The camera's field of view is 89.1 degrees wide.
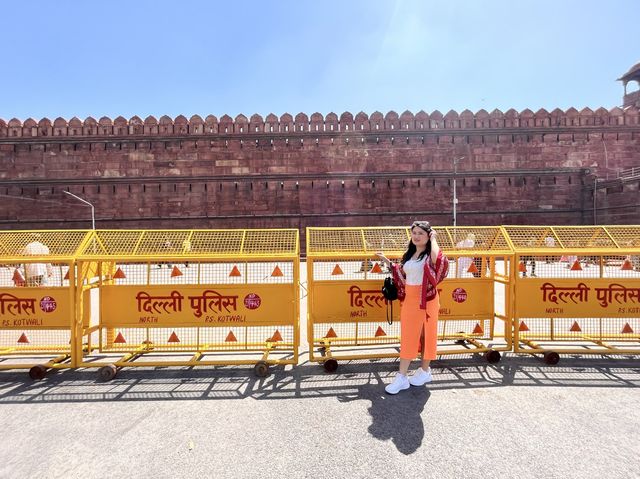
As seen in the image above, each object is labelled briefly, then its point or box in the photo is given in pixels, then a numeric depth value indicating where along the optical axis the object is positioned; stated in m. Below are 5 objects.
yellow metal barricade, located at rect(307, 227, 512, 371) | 4.25
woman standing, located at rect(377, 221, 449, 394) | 3.39
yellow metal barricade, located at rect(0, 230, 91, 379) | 4.03
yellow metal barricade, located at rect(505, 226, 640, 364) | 4.41
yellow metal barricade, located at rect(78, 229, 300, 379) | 4.09
